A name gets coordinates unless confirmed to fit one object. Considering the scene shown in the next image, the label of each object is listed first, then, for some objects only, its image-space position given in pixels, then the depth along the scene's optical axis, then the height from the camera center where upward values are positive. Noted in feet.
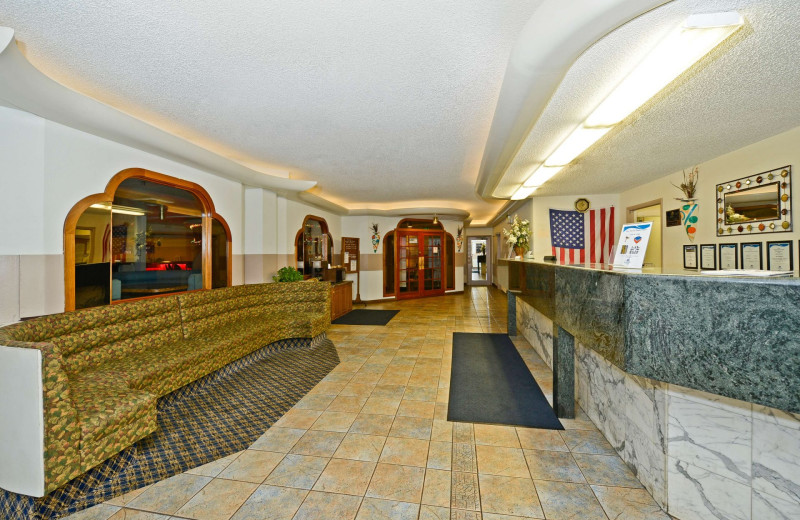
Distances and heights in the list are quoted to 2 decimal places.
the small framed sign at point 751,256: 11.77 +0.21
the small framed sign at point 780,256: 10.77 +0.19
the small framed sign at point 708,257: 13.65 +0.21
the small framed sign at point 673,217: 15.76 +2.27
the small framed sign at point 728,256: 12.67 +0.23
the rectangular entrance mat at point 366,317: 23.54 -4.31
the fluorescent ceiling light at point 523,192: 18.02 +4.17
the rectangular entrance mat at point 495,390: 9.78 -4.73
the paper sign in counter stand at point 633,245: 7.18 +0.40
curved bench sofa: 6.14 -2.93
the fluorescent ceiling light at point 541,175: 14.21 +4.19
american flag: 21.27 +1.92
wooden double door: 34.27 -0.04
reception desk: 4.28 -1.84
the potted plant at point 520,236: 18.06 +1.51
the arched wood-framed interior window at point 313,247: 23.86 +1.33
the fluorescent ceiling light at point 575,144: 10.09 +4.15
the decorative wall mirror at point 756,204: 10.73 +2.15
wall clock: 21.32 +3.85
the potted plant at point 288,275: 18.53 -0.70
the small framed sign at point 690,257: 14.79 +0.23
